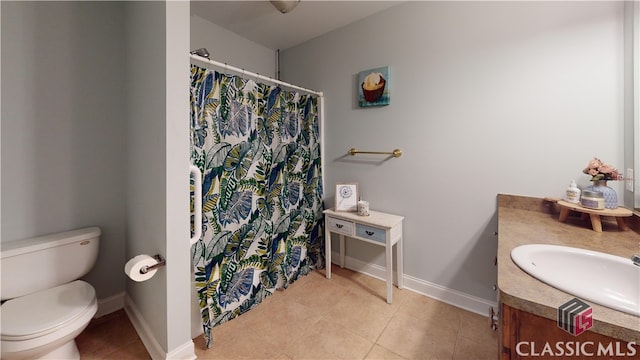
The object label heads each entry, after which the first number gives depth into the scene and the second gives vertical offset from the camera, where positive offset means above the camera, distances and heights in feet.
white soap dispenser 4.47 -0.31
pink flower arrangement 4.14 +0.10
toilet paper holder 4.01 -1.45
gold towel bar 6.86 +0.79
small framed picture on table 7.48 -0.57
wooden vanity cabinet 1.87 -1.38
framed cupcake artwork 6.90 +2.70
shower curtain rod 4.84 +2.51
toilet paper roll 3.96 -1.43
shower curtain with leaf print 5.15 -0.27
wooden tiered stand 3.89 -0.60
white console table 6.26 -1.43
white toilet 3.68 -2.13
